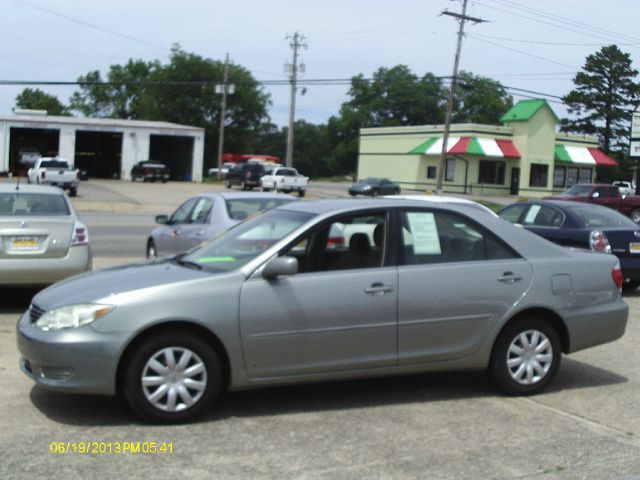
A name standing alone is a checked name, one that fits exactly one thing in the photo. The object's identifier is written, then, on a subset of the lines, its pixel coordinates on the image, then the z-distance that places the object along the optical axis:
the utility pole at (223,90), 71.73
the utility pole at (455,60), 48.78
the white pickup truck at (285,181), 55.97
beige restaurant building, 68.19
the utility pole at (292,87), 57.72
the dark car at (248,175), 59.50
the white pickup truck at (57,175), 46.19
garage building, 63.47
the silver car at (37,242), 9.89
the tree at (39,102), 136.75
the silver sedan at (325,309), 5.79
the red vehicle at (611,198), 34.16
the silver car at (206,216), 11.86
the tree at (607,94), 92.12
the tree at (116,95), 124.31
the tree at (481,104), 119.62
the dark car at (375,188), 56.56
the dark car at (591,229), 12.88
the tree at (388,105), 120.00
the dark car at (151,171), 64.44
